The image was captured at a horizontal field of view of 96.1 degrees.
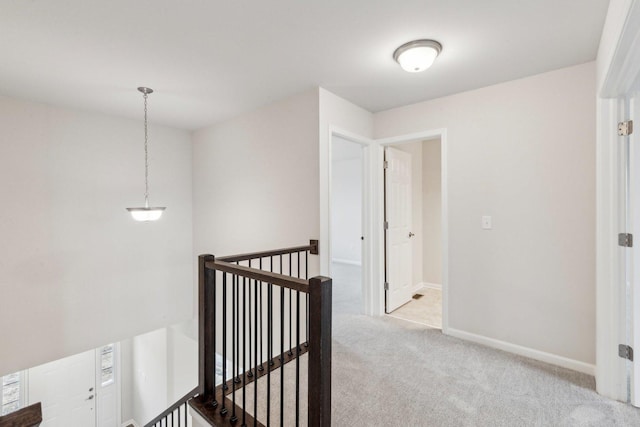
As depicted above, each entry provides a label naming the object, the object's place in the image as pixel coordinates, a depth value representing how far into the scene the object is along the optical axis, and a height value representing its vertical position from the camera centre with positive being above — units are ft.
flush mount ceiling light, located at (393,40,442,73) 6.54 +3.64
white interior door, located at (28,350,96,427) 16.39 -10.61
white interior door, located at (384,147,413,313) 11.47 -0.70
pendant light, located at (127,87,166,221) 9.19 +0.03
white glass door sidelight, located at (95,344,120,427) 19.42 -11.90
